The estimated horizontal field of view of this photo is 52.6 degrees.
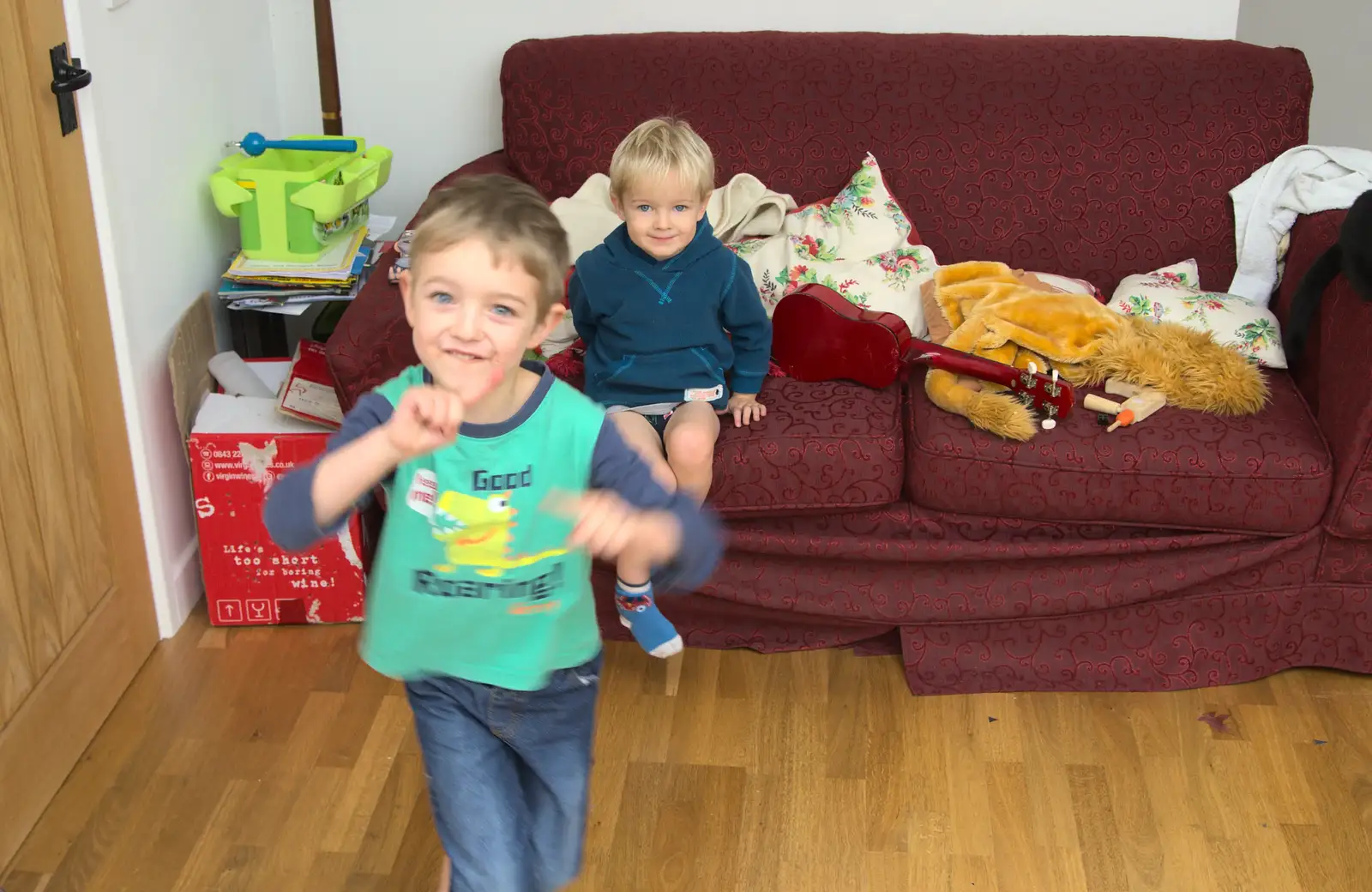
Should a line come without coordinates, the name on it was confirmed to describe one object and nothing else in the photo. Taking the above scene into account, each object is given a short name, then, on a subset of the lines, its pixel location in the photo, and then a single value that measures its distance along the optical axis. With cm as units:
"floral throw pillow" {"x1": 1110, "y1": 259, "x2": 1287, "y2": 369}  264
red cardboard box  257
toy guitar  246
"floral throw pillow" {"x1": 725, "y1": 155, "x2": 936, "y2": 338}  276
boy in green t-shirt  132
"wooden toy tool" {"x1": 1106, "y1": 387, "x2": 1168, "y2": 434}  241
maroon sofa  238
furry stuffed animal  244
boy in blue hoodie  230
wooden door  207
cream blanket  280
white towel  278
